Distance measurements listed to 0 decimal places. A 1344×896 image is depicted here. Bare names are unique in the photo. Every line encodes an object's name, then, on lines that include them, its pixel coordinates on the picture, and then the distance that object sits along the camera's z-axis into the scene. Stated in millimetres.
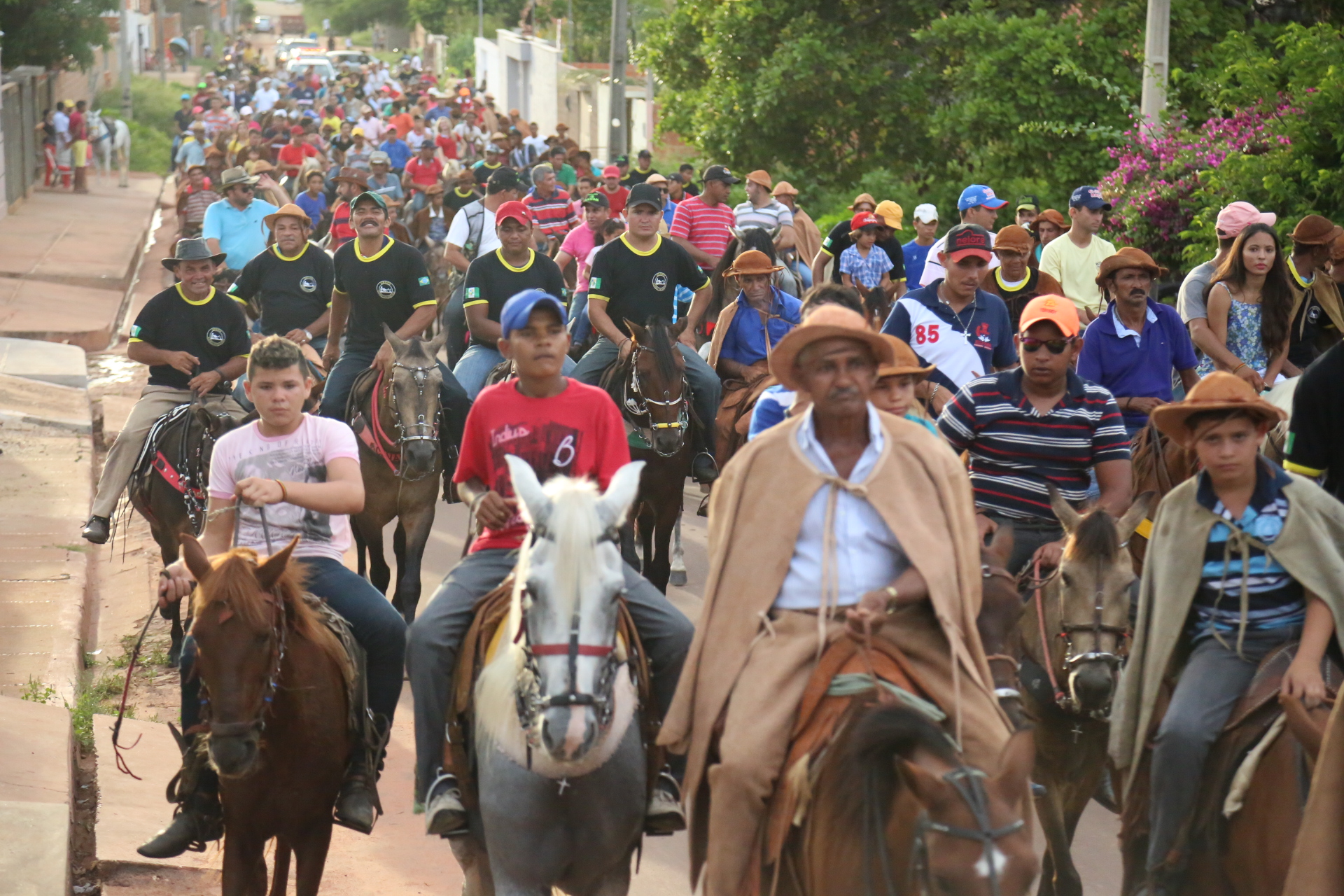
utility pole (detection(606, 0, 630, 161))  60125
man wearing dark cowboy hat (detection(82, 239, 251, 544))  20141
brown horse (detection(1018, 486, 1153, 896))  12453
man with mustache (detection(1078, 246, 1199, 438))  17562
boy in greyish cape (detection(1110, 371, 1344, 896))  10500
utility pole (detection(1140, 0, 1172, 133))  32969
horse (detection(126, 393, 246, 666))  19766
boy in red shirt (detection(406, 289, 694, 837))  11250
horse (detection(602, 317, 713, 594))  21141
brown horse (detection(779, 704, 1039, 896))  7883
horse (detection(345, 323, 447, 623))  20203
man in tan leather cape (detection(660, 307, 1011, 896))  9461
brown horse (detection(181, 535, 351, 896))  10805
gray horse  9125
